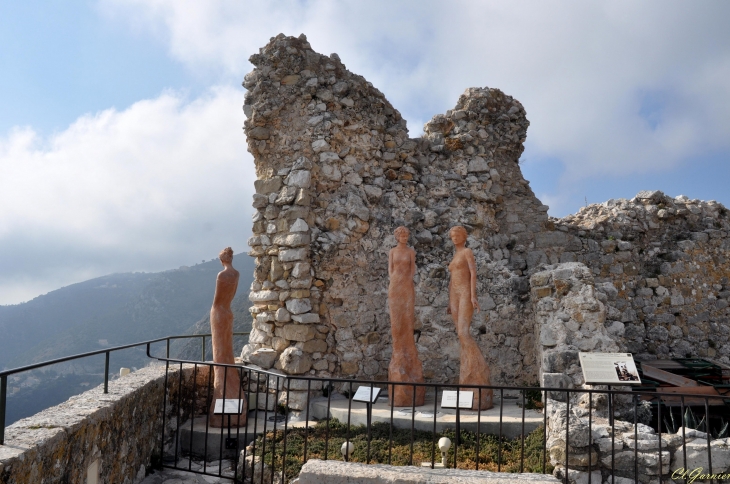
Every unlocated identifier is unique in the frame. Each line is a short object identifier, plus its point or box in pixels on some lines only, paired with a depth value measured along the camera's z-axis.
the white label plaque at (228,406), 4.93
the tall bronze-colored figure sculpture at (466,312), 6.31
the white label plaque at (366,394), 4.56
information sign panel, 4.82
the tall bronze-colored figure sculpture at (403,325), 6.54
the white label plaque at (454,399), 4.71
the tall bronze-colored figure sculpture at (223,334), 6.54
